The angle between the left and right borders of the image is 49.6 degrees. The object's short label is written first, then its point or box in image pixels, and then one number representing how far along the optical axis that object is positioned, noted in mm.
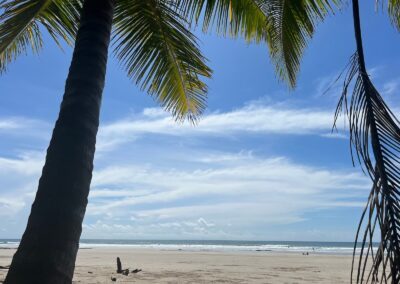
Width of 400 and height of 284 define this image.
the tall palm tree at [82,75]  2684
